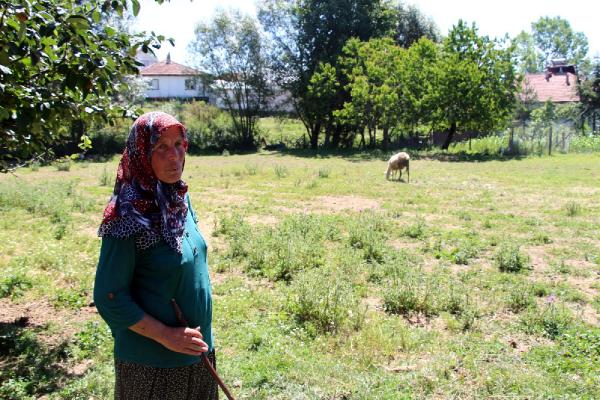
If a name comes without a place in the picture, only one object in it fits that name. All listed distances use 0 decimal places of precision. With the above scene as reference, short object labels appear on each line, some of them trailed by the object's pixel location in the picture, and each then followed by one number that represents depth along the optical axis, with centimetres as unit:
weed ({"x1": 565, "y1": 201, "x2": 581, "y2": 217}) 1034
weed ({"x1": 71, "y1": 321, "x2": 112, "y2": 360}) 450
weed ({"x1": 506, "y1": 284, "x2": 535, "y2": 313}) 549
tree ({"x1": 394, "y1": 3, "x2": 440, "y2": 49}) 3884
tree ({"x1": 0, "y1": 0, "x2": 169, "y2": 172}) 306
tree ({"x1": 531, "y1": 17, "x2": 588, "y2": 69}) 7025
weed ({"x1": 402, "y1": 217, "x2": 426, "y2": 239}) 869
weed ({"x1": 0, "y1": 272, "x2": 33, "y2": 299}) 593
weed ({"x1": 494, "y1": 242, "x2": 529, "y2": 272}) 682
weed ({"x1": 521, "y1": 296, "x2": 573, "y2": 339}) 486
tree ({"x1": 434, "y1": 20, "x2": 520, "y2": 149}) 2578
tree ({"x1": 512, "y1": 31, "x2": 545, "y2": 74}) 7150
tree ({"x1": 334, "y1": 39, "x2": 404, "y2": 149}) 2781
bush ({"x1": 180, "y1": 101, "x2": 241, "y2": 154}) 3426
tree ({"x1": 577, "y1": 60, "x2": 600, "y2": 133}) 3494
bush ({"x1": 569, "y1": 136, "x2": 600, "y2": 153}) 2493
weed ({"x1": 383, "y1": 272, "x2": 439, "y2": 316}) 545
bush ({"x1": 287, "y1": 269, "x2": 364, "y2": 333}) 500
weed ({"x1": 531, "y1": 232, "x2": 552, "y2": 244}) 829
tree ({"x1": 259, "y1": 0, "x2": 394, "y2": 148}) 3256
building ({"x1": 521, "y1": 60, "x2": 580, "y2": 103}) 4531
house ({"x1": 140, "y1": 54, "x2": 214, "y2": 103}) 5650
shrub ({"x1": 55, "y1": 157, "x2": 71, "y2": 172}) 2061
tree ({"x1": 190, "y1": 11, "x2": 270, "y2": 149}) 3419
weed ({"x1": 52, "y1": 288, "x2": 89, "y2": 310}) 566
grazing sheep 1606
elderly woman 202
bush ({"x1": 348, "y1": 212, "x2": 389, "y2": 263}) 743
